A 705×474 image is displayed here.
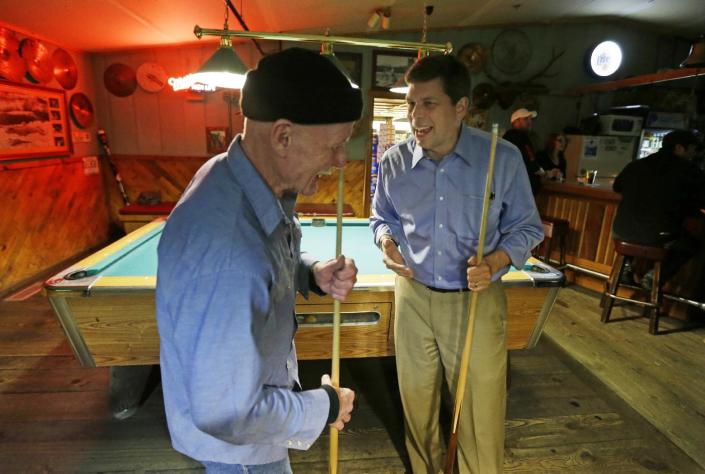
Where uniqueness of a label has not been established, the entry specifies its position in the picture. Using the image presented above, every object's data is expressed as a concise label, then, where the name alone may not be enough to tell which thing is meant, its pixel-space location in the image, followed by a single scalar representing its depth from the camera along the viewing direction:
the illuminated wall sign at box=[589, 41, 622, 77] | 6.51
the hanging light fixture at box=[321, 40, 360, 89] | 1.98
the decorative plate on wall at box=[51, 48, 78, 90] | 4.73
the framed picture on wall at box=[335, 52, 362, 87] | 5.84
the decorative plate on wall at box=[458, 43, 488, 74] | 6.12
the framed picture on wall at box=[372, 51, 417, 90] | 5.93
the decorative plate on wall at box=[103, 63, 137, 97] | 5.58
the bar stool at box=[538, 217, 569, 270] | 4.63
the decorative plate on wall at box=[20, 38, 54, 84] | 4.17
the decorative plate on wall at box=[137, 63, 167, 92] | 5.66
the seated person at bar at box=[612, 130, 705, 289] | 3.39
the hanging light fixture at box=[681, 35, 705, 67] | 3.32
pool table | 1.82
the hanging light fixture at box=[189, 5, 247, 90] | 2.24
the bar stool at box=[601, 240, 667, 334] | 3.43
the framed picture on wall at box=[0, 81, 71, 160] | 3.98
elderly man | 0.72
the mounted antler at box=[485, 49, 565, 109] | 6.25
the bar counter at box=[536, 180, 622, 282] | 4.38
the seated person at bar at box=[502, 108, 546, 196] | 4.86
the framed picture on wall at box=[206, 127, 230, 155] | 5.99
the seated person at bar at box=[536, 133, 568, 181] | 5.89
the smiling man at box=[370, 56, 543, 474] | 1.55
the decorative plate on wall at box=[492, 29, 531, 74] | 6.23
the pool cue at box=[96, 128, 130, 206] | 5.71
